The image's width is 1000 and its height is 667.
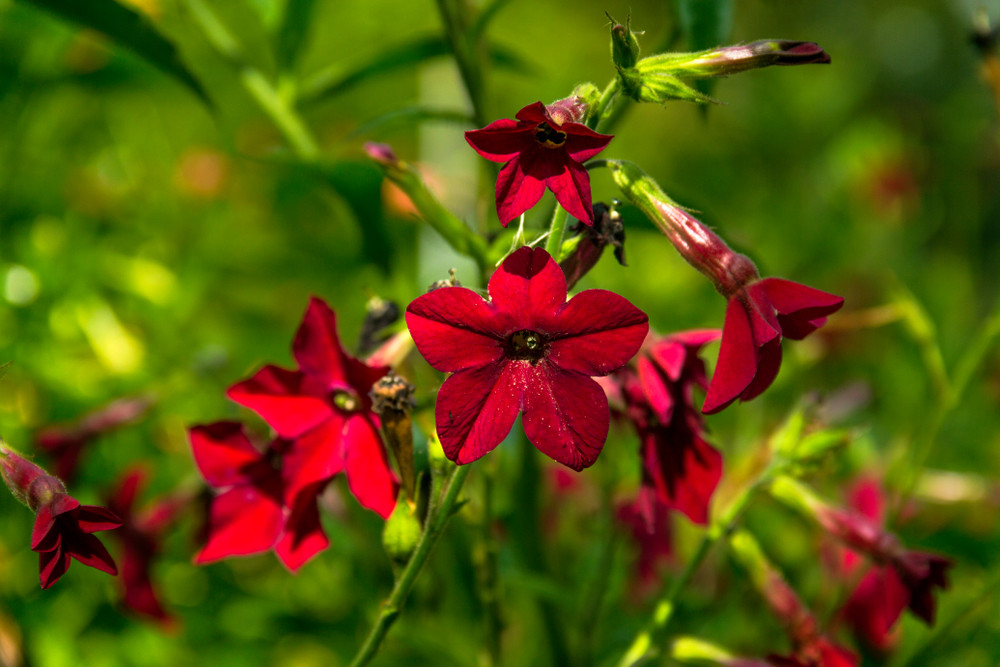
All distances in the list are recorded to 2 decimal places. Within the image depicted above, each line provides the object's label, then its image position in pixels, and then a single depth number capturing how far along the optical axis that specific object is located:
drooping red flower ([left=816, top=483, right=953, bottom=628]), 0.59
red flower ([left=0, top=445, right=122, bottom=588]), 0.52
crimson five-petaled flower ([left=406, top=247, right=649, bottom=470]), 0.52
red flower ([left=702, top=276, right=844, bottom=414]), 0.52
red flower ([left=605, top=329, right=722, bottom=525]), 0.57
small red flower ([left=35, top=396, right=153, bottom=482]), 0.66
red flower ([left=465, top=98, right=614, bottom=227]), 0.52
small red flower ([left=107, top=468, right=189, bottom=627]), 0.64
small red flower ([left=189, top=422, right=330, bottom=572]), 0.57
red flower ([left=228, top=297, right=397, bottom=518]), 0.56
